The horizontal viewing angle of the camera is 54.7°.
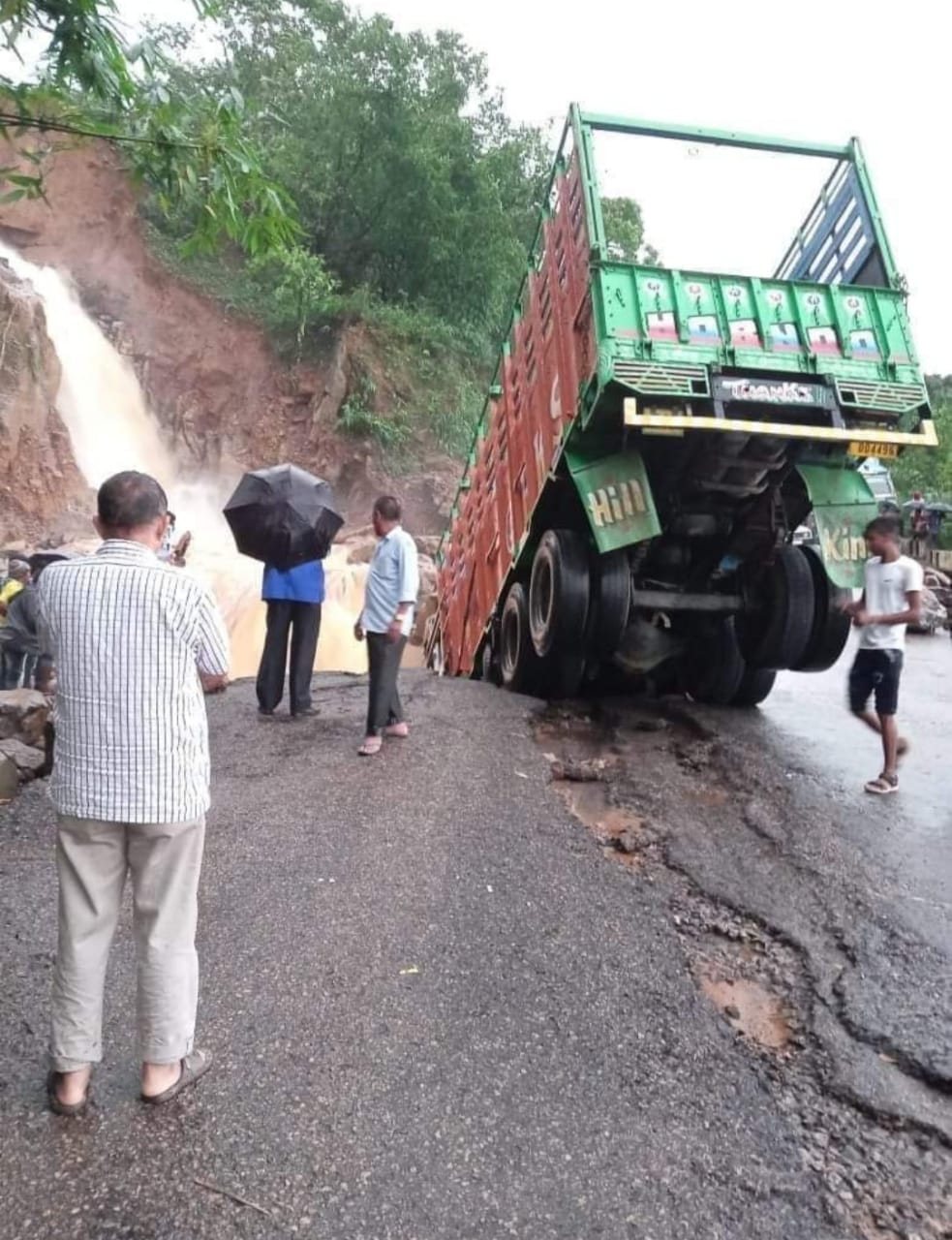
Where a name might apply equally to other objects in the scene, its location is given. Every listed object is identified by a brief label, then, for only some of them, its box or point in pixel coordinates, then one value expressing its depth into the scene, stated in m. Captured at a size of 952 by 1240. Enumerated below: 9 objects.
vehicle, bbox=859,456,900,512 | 14.39
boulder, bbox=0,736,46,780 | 5.03
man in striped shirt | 2.26
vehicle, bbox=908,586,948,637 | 15.21
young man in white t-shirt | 5.44
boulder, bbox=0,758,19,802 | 4.80
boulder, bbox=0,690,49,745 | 5.45
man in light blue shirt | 5.42
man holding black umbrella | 6.28
